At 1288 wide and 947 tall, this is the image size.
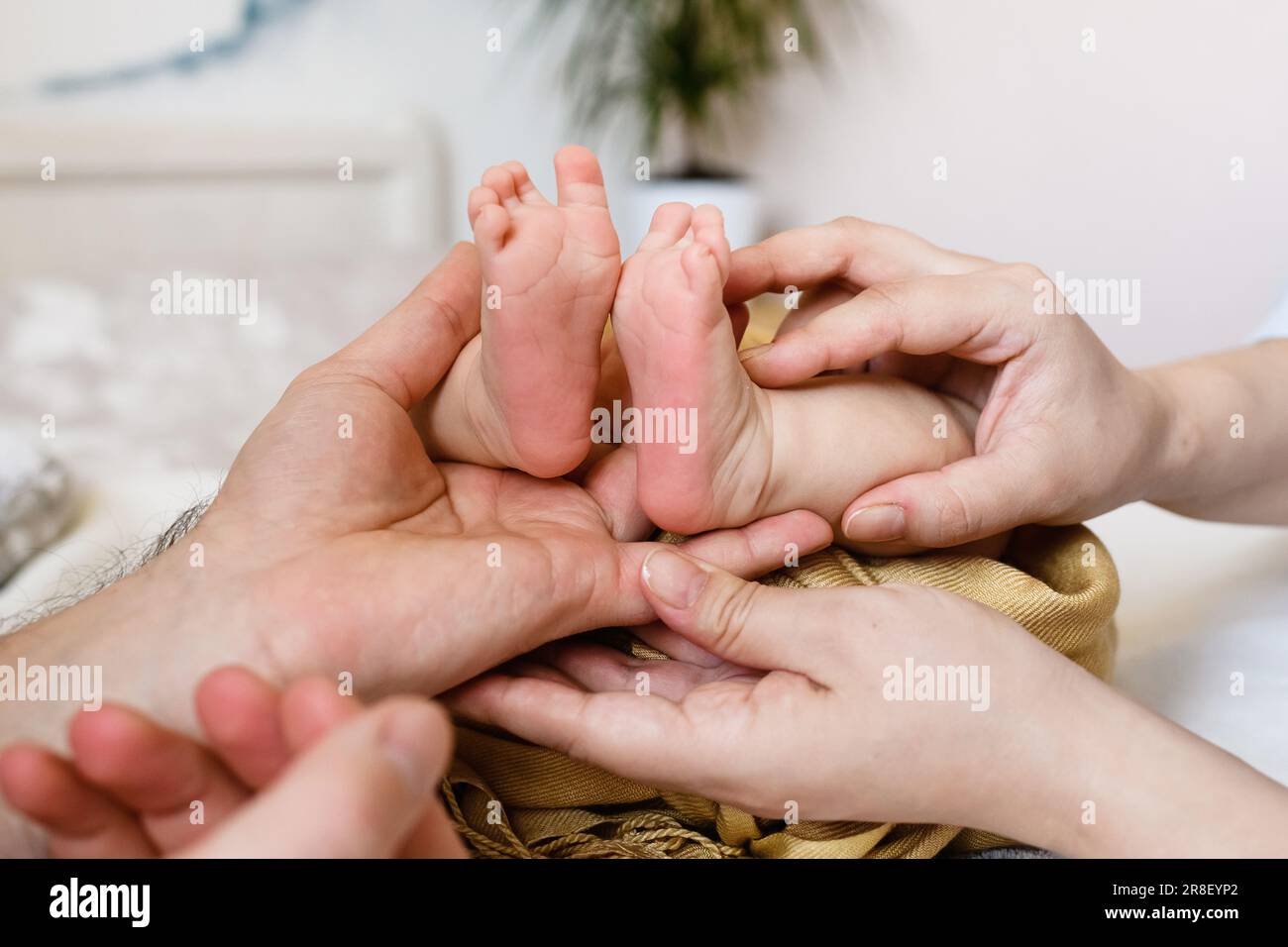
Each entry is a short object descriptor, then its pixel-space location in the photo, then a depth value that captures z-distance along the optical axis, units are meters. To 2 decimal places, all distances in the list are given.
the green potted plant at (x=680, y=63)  0.92
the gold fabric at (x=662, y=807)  0.33
